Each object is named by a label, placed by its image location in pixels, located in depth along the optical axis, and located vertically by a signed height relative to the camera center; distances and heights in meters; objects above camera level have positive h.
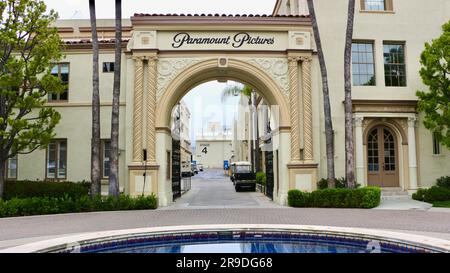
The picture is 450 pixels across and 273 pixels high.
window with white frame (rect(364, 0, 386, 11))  18.84 +7.96
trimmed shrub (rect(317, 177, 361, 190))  16.53 -0.87
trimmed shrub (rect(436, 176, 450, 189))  17.55 -0.88
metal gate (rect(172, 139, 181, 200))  18.94 -0.17
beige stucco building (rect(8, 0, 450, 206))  16.70 +3.63
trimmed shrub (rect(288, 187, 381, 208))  14.64 -1.33
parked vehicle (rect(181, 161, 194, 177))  28.58 -0.28
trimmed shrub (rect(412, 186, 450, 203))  15.98 -1.31
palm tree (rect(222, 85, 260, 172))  33.47 +6.86
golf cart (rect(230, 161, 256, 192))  25.38 -1.01
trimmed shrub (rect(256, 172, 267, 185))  23.67 -0.88
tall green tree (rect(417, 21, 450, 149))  16.12 +3.42
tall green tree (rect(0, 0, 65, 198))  14.02 +3.70
